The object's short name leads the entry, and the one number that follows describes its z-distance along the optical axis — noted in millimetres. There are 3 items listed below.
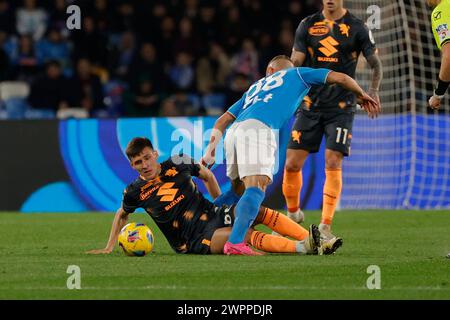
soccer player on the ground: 17016
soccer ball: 16984
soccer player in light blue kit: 16297
